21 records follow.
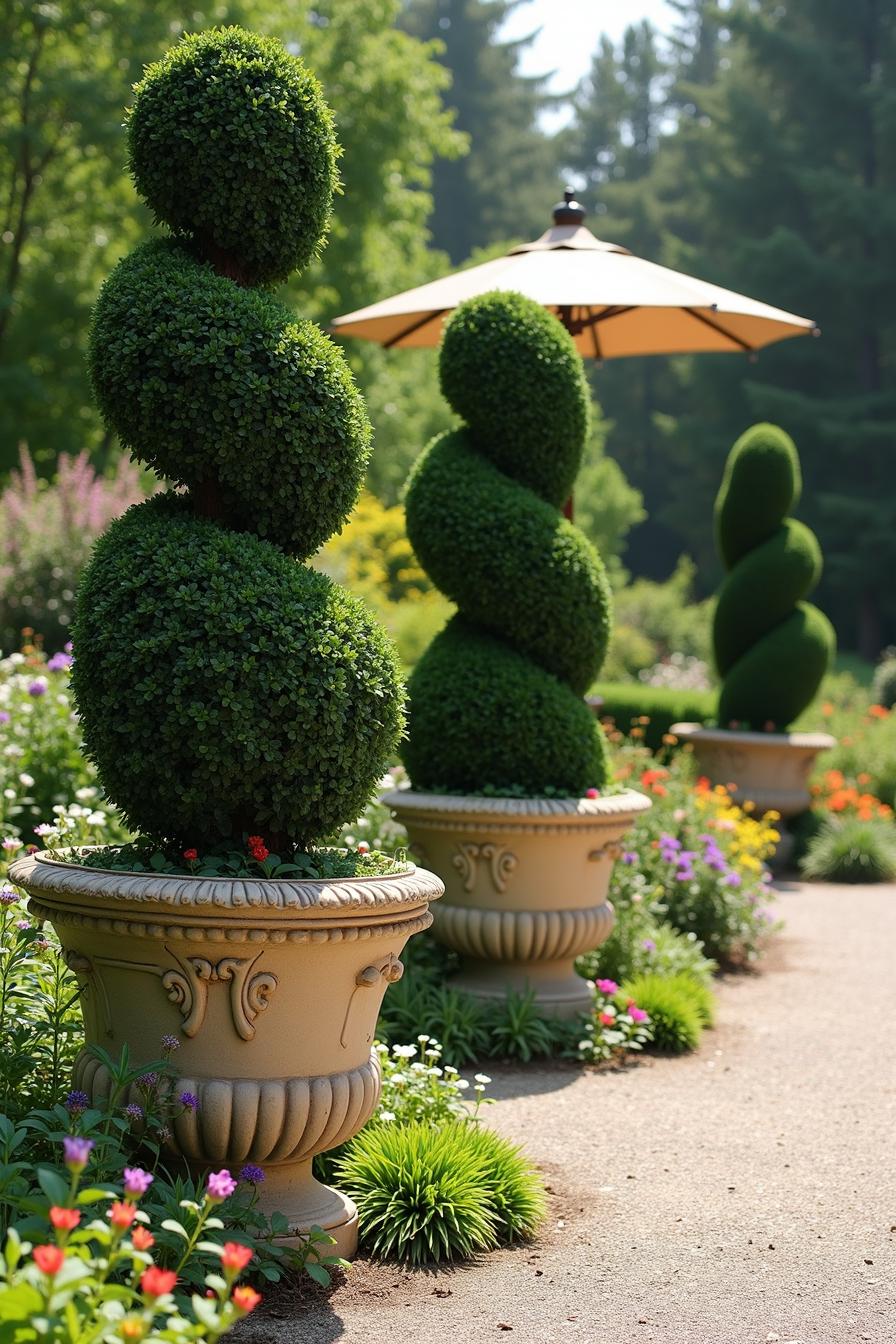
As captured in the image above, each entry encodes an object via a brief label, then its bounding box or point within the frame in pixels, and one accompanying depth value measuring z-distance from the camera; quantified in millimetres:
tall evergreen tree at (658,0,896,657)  28516
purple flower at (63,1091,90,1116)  2947
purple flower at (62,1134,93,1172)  2053
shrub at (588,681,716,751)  12469
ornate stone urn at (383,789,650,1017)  5340
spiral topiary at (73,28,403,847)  3164
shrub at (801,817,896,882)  10398
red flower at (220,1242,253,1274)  2018
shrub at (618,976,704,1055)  5469
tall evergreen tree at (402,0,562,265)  40656
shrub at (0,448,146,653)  10352
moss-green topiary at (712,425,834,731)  10867
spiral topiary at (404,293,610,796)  5539
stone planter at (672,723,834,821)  10688
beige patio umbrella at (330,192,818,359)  6207
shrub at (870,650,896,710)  17250
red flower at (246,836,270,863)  3225
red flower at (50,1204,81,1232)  1981
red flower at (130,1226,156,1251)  2086
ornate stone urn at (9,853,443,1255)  3004
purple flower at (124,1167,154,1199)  2129
